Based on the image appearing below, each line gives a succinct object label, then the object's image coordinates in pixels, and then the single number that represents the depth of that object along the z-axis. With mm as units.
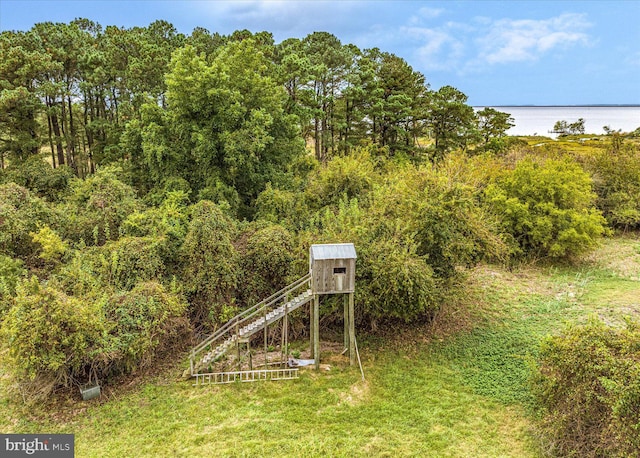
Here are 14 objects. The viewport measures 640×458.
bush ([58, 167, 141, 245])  17094
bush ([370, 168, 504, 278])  14594
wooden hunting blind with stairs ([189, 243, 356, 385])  12523
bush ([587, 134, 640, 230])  27594
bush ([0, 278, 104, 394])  10680
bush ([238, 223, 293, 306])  15648
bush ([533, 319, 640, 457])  8250
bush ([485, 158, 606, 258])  21469
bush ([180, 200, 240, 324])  15031
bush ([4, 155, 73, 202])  22938
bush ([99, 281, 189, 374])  11953
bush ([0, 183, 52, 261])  15547
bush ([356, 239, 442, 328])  13336
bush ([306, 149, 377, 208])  21172
